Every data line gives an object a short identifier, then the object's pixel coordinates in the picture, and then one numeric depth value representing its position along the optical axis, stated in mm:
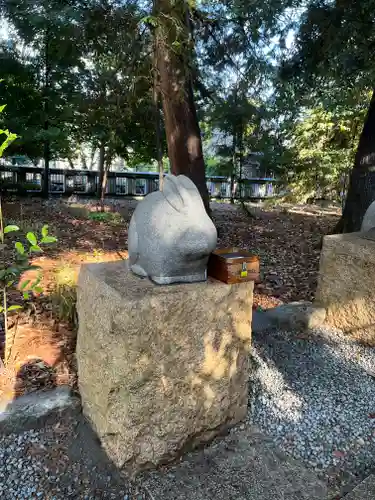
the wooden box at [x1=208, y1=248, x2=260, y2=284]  2076
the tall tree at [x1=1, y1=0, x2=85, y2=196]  7208
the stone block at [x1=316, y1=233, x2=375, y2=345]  3430
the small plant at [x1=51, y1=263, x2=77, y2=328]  3209
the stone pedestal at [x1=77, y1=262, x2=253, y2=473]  1875
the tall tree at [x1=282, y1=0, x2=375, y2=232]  4898
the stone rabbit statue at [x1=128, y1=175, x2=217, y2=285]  1932
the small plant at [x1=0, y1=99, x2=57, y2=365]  2271
